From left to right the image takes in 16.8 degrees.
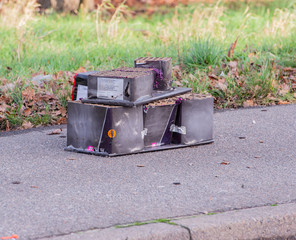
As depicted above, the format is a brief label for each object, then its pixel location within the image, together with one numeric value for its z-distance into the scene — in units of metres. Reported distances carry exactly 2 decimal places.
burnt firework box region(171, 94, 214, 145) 8.92
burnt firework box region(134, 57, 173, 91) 8.98
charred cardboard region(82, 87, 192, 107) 8.16
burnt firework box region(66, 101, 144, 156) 8.21
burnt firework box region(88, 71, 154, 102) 8.11
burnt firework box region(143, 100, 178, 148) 8.64
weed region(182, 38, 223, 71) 14.40
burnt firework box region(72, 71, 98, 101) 9.44
